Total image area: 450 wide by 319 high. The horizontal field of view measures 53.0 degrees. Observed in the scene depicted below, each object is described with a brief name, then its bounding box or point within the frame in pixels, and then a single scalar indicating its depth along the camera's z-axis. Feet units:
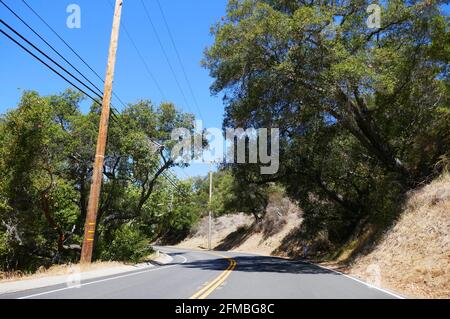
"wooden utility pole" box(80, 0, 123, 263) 58.54
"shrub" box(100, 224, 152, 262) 95.35
